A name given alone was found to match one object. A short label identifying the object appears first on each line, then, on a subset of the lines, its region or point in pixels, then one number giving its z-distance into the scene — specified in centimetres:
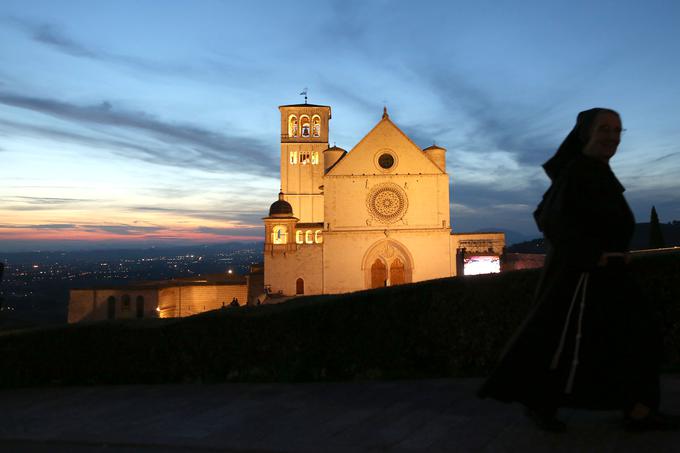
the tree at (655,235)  2816
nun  388
